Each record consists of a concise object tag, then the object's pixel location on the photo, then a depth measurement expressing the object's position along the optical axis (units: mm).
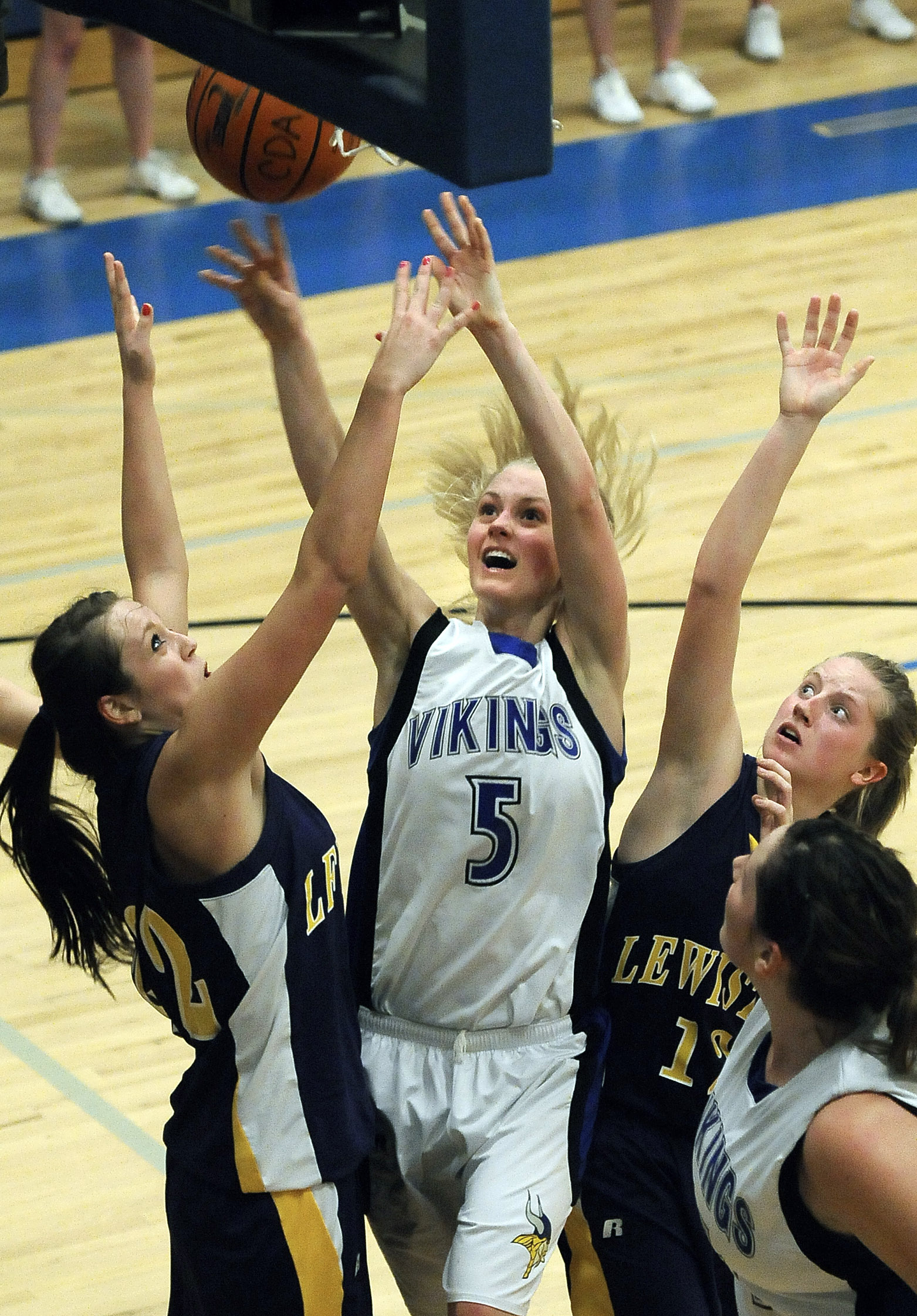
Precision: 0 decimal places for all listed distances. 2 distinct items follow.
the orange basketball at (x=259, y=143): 7402
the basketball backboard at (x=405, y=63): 4316
